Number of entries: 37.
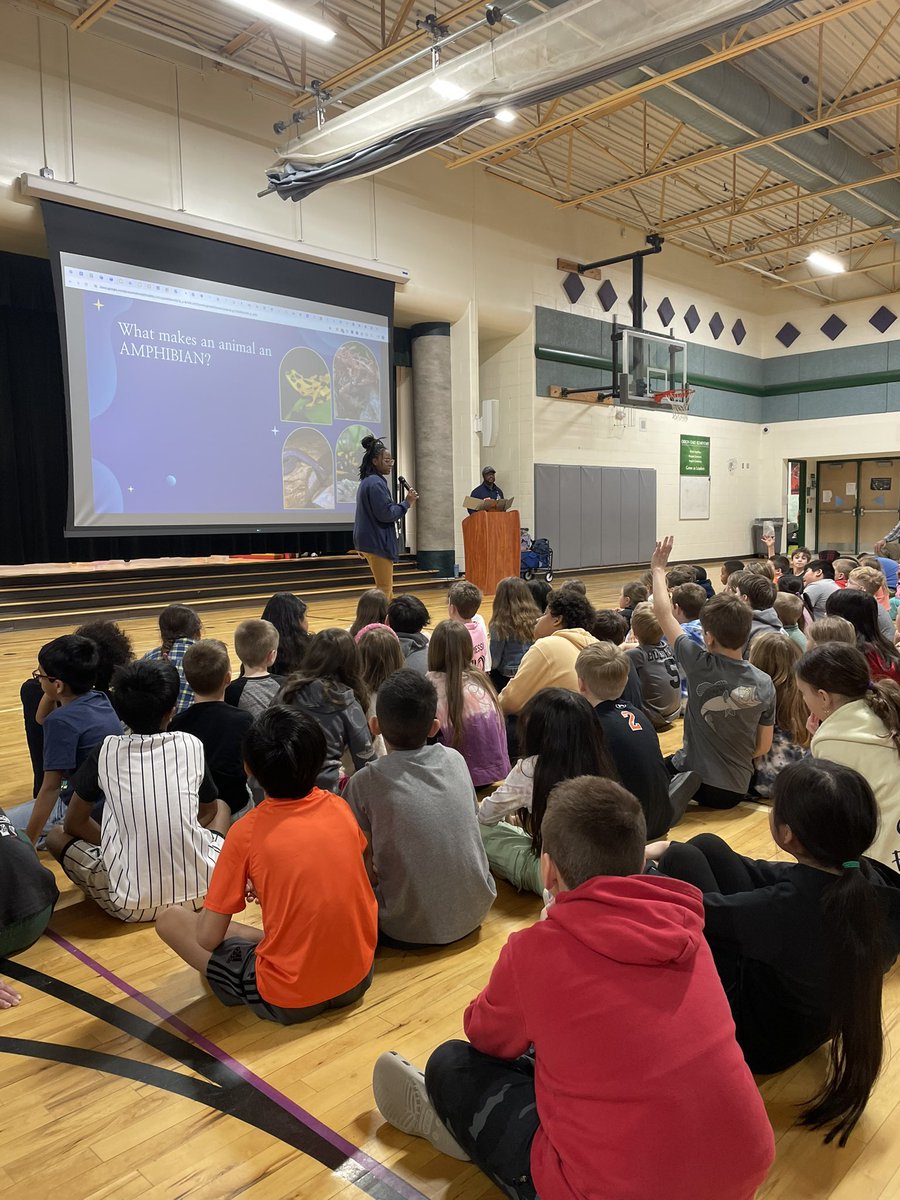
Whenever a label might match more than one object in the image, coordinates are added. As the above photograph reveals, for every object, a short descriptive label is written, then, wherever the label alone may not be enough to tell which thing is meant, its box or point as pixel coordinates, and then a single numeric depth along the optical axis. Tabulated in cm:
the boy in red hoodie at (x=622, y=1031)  103
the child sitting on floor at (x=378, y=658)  303
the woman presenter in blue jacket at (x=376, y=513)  641
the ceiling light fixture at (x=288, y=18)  555
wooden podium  938
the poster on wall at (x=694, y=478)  1452
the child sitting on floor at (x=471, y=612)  374
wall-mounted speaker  1161
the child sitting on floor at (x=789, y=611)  396
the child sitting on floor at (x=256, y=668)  283
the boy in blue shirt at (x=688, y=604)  411
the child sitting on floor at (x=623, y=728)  235
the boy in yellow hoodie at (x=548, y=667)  305
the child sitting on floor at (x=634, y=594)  475
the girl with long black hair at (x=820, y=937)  138
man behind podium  1016
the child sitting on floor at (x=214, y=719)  249
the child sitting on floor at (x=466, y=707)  292
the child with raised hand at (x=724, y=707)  294
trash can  1619
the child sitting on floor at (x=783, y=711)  320
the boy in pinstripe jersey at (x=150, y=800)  216
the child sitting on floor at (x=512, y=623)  389
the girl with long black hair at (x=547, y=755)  211
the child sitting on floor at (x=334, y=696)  257
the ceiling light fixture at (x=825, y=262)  1114
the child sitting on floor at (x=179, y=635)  321
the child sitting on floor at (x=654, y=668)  394
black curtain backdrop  809
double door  1572
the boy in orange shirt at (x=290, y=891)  173
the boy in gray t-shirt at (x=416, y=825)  205
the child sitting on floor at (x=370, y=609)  373
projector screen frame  704
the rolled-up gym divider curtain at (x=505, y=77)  510
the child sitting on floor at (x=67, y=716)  246
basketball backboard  1260
